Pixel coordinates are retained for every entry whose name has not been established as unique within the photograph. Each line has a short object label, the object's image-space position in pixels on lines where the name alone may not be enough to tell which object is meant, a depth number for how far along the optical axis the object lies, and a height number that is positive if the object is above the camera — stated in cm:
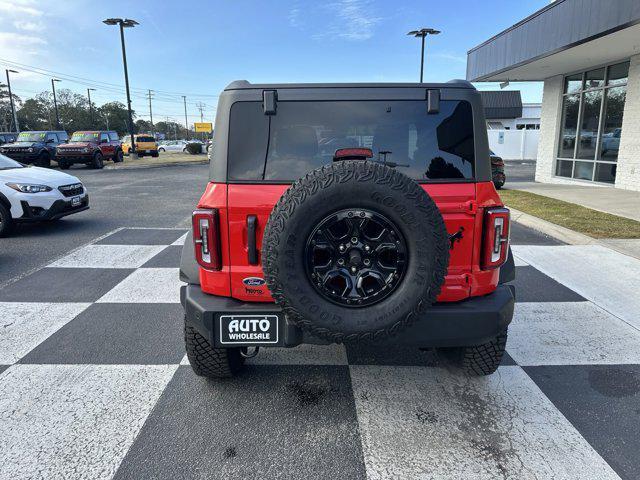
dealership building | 1026 +201
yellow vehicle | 3475 -47
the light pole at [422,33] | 2505 +590
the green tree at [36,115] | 8538 +489
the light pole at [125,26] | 2527 +641
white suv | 711 -90
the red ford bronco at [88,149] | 2138 -46
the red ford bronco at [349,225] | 217 -43
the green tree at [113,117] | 9496 +494
